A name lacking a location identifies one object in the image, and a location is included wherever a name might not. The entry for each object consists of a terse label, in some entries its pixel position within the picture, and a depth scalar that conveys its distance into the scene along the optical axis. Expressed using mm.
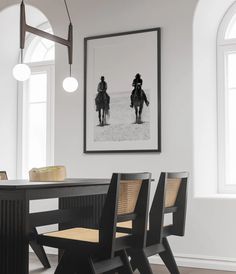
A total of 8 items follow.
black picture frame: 4895
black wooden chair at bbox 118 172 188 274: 3291
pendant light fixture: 3764
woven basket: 3734
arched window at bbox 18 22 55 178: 6211
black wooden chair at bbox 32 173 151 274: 2895
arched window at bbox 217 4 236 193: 5016
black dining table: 2943
